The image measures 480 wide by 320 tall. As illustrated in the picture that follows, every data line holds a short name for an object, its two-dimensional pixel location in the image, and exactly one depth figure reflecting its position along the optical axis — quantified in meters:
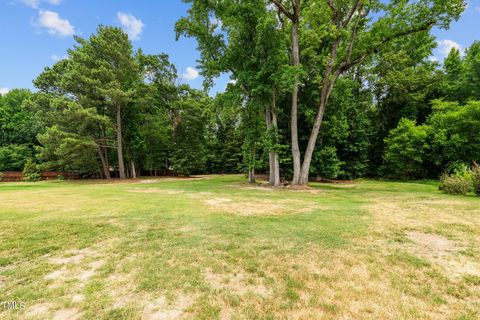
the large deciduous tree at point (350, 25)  11.27
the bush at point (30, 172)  23.30
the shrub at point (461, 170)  9.90
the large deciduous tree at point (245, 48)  12.55
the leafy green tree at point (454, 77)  19.91
